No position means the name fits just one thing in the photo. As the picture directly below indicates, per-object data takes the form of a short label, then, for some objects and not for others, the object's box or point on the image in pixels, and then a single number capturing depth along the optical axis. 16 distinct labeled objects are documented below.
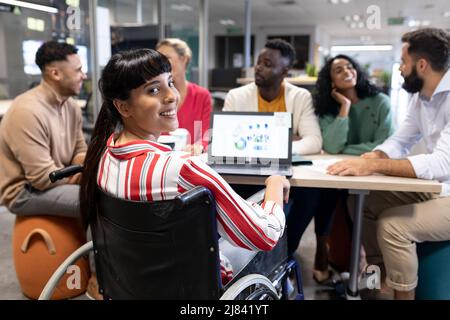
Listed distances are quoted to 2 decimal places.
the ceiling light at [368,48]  16.30
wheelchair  0.82
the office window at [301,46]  12.32
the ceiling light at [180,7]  5.61
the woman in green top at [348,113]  2.12
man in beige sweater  1.76
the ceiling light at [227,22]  11.47
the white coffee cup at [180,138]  1.75
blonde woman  2.22
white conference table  1.41
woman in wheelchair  0.87
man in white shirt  1.52
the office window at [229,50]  13.34
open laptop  1.58
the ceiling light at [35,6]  3.26
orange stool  1.86
